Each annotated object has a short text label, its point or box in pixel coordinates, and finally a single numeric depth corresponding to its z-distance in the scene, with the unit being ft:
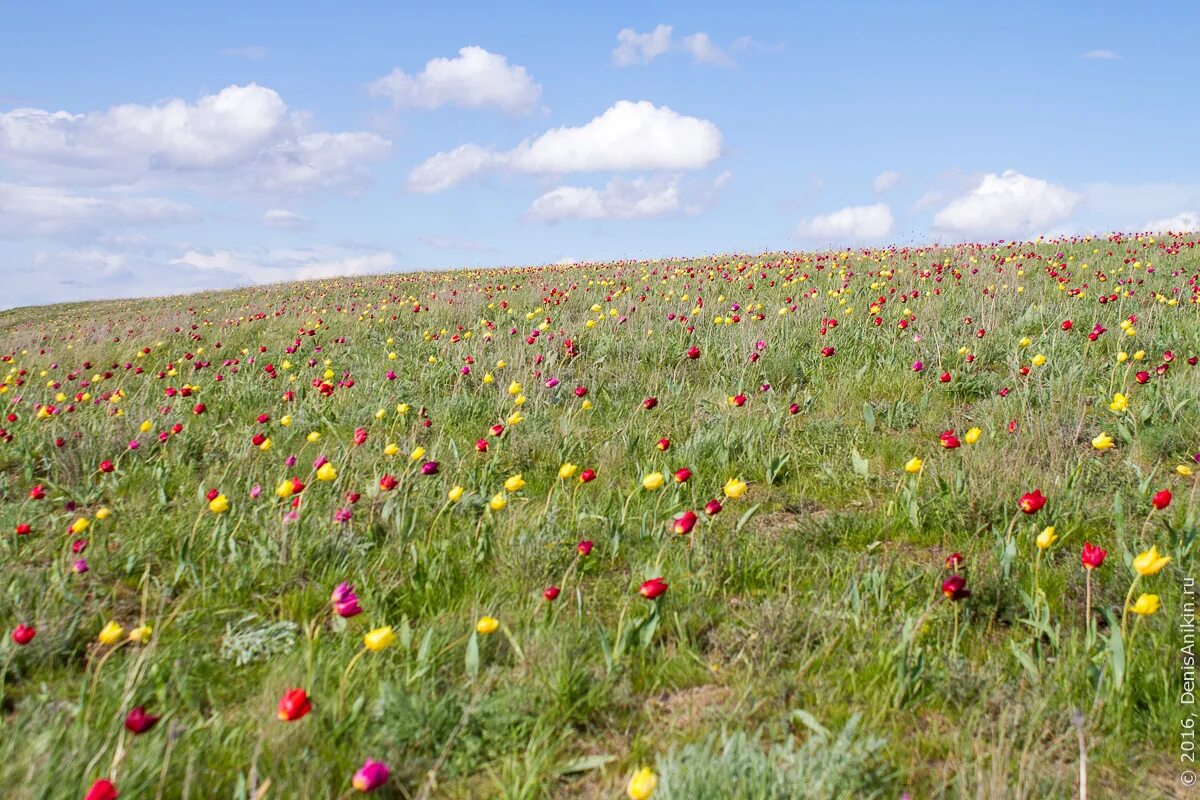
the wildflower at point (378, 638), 6.79
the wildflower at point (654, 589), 7.74
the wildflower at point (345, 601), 7.51
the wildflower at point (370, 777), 5.63
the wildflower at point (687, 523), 9.08
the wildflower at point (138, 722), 5.81
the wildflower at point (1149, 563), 7.08
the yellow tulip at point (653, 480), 10.00
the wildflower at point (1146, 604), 7.01
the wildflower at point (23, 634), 7.57
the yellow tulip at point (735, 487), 9.68
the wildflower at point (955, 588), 7.90
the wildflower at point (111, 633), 7.18
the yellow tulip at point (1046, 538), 8.42
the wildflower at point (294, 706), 5.84
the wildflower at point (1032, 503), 9.14
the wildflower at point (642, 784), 5.37
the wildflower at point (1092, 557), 7.79
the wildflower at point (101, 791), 5.12
